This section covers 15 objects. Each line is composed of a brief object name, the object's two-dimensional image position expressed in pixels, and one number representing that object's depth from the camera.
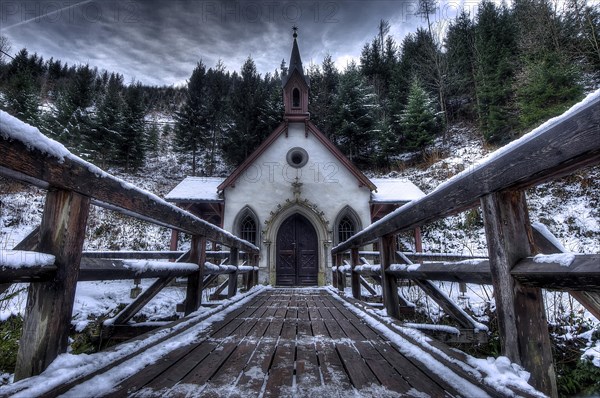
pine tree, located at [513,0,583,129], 13.83
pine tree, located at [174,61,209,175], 25.77
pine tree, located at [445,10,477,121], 25.05
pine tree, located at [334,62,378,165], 22.22
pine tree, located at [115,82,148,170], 23.28
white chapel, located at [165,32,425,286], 11.73
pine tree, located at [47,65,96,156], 22.64
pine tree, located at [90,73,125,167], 22.77
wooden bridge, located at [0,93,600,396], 1.04
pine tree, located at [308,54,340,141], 25.90
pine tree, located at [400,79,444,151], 20.86
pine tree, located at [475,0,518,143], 18.69
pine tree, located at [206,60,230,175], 25.78
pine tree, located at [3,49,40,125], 22.83
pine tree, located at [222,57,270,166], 23.42
